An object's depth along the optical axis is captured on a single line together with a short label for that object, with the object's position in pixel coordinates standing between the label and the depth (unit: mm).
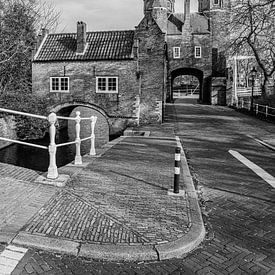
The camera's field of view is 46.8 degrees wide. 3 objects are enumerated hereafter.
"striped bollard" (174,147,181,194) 5954
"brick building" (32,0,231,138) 22906
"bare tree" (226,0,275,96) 19969
